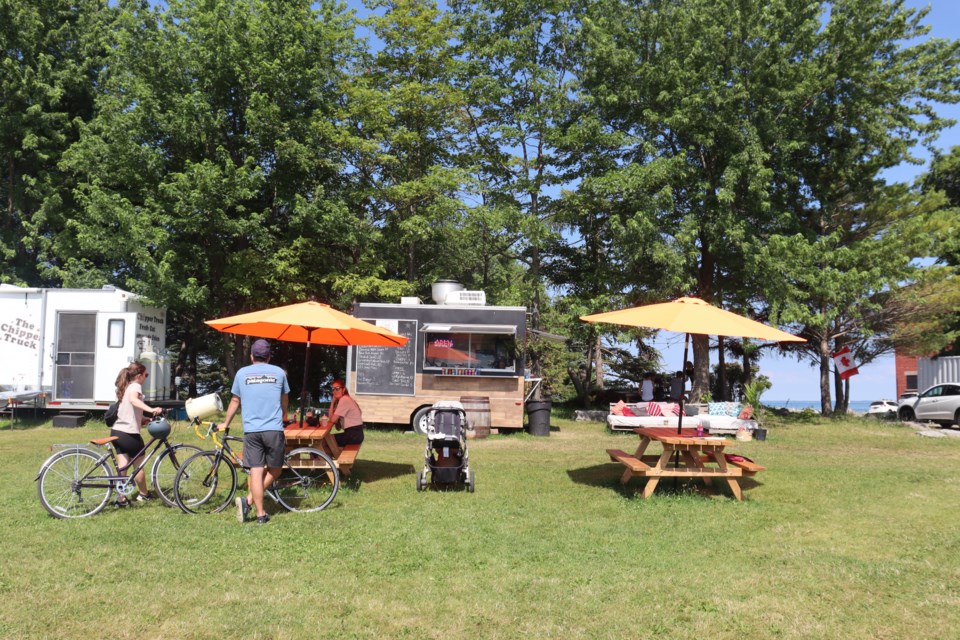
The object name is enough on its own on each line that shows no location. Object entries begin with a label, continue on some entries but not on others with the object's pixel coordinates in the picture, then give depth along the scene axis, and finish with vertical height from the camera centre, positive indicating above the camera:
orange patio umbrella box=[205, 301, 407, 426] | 7.89 +0.49
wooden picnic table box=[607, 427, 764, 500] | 7.67 -0.98
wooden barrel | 13.62 -0.84
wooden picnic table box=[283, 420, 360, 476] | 7.93 -0.85
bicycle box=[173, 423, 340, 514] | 6.67 -1.10
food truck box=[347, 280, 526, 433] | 14.24 +0.13
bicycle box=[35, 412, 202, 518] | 6.41 -1.03
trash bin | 14.36 -0.91
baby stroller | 8.10 -0.90
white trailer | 14.65 +0.38
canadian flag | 20.64 +0.46
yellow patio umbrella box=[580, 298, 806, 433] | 7.87 +0.64
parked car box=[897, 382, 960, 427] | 18.86 -0.67
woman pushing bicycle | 6.71 -0.48
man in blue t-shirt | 6.34 -0.50
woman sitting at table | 8.69 -0.60
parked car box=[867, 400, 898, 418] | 36.25 -1.36
